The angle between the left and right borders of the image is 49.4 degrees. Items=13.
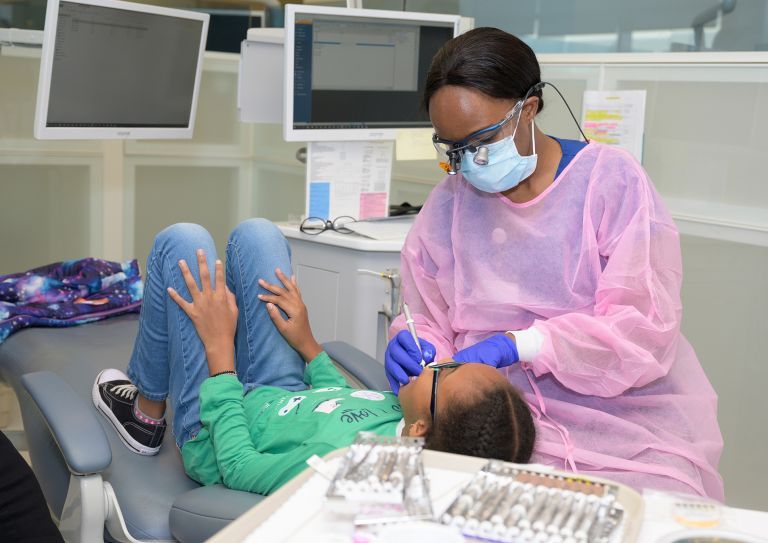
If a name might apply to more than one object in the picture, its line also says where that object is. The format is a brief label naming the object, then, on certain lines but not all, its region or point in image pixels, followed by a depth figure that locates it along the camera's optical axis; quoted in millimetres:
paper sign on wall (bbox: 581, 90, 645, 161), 2088
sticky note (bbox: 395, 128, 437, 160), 2350
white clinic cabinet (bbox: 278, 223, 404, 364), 2090
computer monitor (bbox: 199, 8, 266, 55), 3439
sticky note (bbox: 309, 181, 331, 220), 2305
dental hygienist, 1342
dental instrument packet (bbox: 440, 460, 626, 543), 688
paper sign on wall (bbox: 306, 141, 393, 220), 2307
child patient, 1283
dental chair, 1275
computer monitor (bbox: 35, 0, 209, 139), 2172
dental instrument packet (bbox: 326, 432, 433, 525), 724
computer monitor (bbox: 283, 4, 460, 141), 2170
